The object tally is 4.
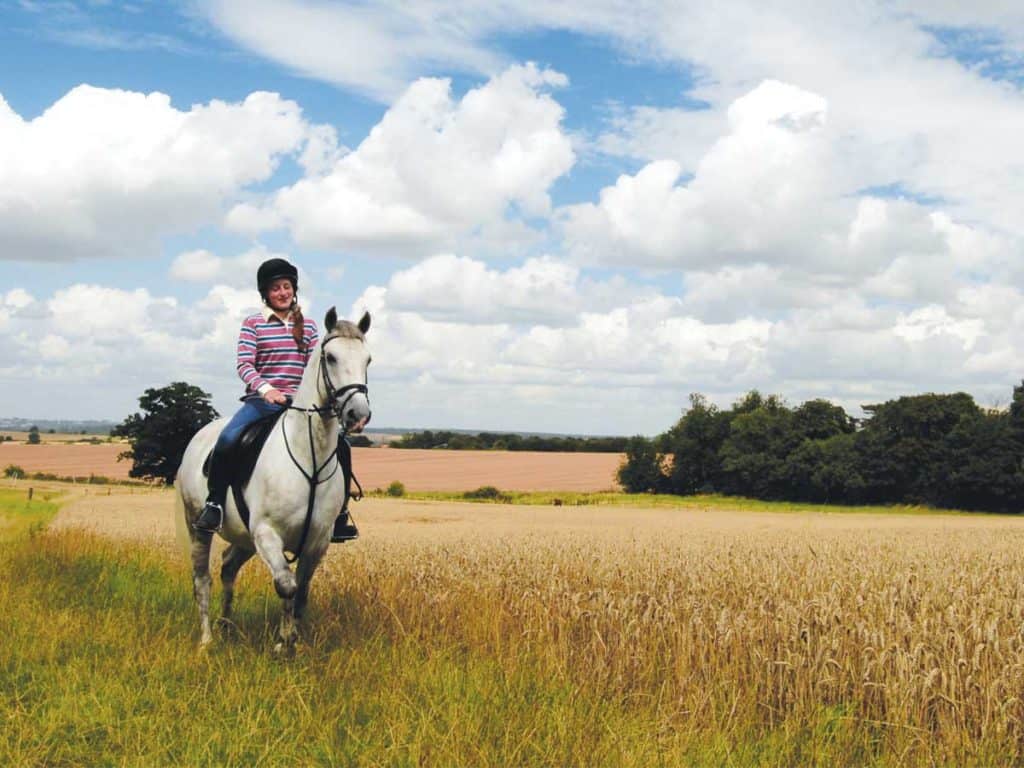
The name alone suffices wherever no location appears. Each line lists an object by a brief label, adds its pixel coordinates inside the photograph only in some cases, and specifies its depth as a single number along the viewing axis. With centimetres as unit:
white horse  731
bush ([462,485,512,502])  7838
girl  845
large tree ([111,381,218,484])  7438
